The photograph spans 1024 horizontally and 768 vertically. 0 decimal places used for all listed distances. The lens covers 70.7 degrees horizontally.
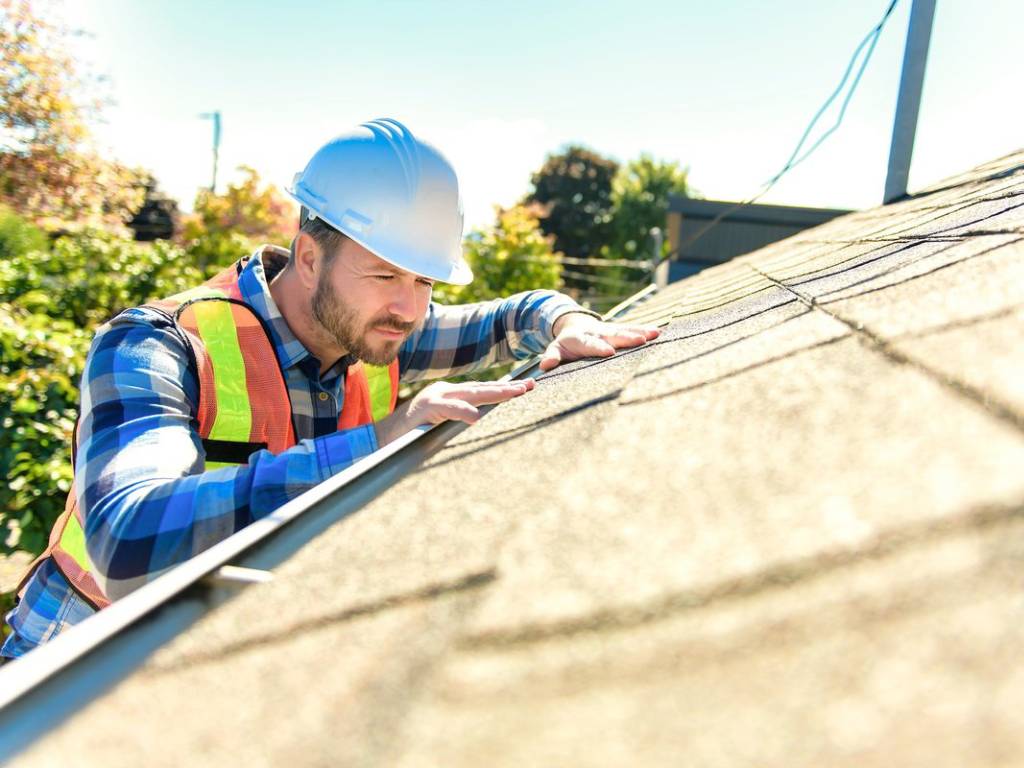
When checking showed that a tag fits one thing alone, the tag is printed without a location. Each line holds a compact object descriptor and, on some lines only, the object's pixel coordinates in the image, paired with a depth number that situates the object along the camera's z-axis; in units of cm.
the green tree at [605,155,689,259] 3553
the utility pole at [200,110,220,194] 2886
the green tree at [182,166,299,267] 1509
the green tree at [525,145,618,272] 3872
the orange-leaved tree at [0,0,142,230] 1460
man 154
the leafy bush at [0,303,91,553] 386
